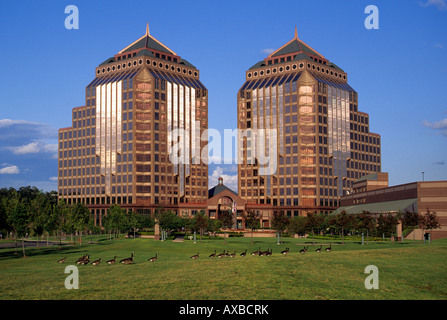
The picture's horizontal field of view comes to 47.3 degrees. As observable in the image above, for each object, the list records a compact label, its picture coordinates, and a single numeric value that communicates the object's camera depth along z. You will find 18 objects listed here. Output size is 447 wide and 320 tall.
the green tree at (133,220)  118.50
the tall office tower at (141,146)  192.38
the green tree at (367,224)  85.69
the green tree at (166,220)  113.44
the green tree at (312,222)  102.74
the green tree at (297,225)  107.31
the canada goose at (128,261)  45.06
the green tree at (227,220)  109.74
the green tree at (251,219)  96.38
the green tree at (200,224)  105.84
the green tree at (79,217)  94.12
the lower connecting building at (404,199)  112.00
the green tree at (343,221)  92.69
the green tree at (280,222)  98.51
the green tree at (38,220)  82.31
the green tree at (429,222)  86.18
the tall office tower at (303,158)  197.38
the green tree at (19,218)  70.25
